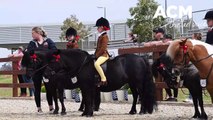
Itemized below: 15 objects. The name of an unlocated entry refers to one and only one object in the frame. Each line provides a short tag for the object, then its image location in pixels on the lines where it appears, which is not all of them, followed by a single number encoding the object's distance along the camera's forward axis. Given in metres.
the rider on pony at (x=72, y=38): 12.47
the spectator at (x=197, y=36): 13.34
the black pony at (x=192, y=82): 9.72
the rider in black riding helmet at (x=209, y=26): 9.55
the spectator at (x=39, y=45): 11.75
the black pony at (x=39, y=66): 11.12
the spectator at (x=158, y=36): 14.56
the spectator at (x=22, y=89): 19.70
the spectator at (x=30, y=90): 19.44
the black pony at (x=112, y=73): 11.02
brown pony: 8.70
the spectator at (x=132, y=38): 24.10
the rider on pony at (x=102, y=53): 10.88
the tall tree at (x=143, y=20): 46.32
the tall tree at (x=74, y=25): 69.12
